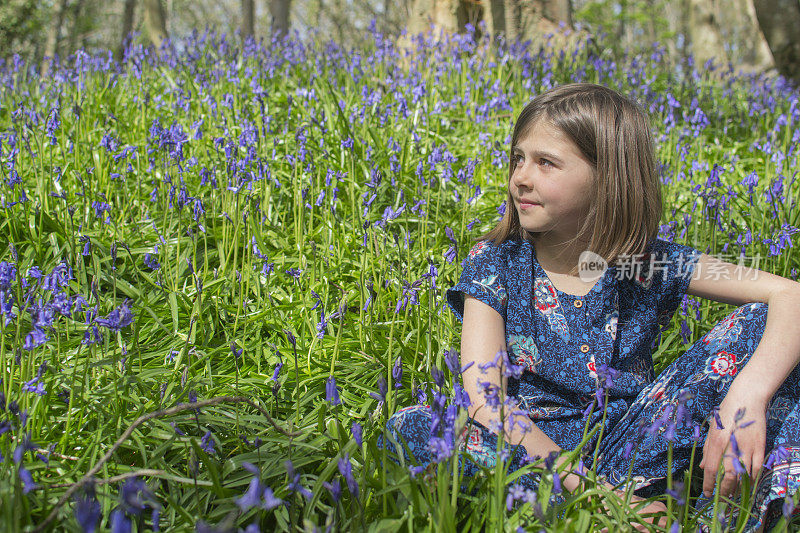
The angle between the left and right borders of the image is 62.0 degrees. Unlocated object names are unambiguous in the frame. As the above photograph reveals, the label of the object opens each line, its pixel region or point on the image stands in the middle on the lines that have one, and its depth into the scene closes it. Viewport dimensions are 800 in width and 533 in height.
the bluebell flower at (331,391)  1.52
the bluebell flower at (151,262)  2.28
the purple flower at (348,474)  1.21
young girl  1.76
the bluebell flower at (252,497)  0.88
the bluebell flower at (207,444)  1.51
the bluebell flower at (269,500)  0.92
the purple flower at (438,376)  1.30
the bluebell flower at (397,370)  1.65
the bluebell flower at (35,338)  1.45
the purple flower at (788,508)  1.22
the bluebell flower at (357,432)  1.35
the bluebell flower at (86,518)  0.81
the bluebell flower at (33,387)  1.54
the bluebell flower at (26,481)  1.10
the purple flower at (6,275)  1.50
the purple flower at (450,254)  2.24
